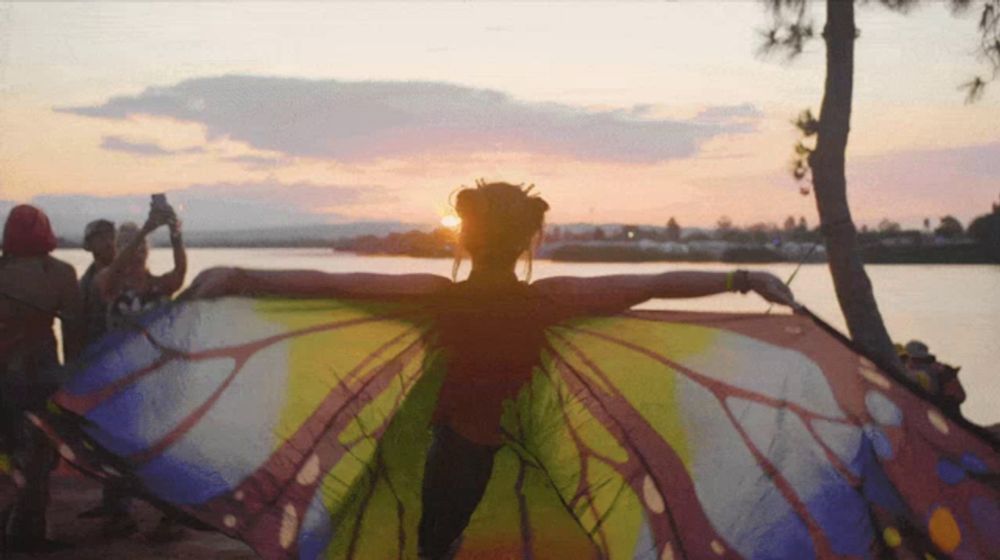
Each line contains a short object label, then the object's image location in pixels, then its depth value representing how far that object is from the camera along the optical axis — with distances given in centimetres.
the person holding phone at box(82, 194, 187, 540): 697
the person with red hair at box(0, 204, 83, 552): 662
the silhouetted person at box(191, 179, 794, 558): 393
